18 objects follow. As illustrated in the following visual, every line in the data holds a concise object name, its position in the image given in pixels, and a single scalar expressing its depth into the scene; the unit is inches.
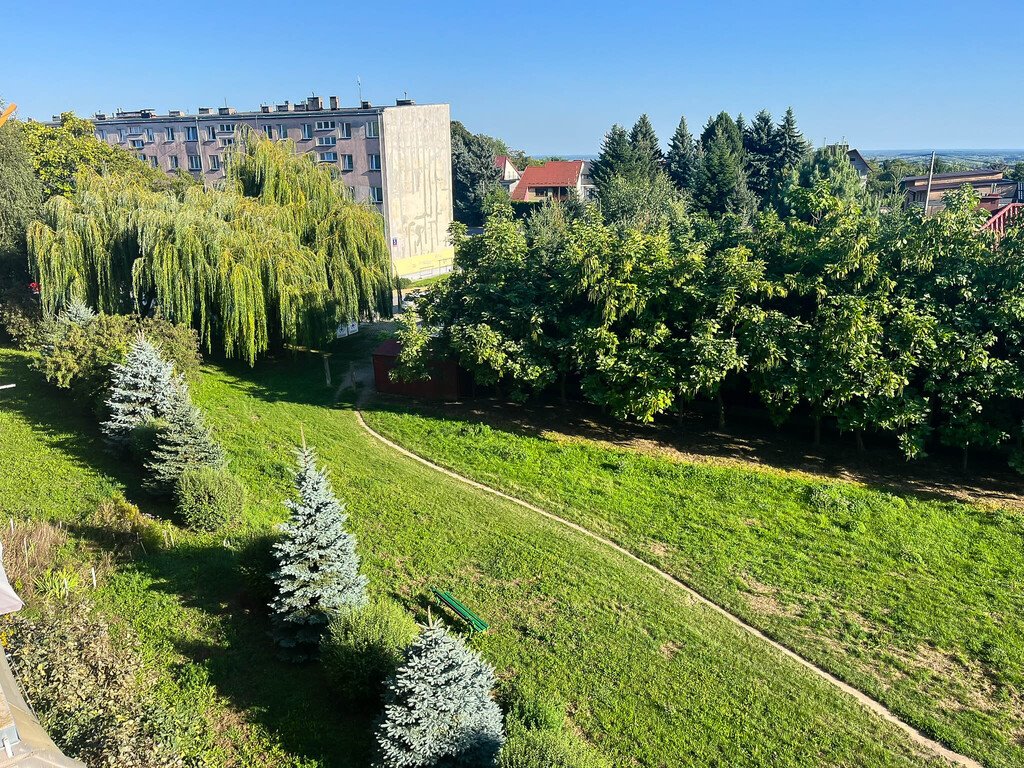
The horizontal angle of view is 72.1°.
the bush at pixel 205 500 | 550.0
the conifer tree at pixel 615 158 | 2122.3
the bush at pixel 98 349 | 725.9
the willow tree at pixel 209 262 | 854.5
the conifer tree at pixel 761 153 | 2223.2
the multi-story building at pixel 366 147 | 1742.1
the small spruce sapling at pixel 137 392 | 649.0
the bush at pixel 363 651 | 365.4
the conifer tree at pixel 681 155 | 2433.6
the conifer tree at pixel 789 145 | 2228.1
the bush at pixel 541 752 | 280.2
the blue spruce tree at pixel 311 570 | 407.5
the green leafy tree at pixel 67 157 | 1261.1
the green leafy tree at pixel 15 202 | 1005.2
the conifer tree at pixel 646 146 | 2242.9
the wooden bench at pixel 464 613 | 447.5
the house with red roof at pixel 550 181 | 2608.3
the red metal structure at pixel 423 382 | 896.3
